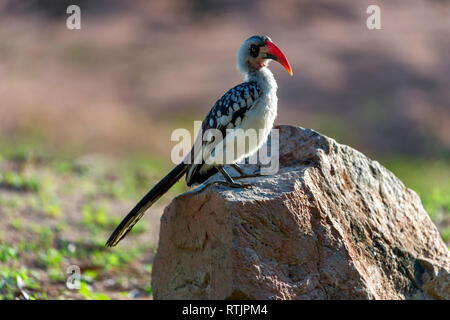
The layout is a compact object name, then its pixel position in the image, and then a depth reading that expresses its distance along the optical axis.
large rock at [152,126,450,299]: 3.54
